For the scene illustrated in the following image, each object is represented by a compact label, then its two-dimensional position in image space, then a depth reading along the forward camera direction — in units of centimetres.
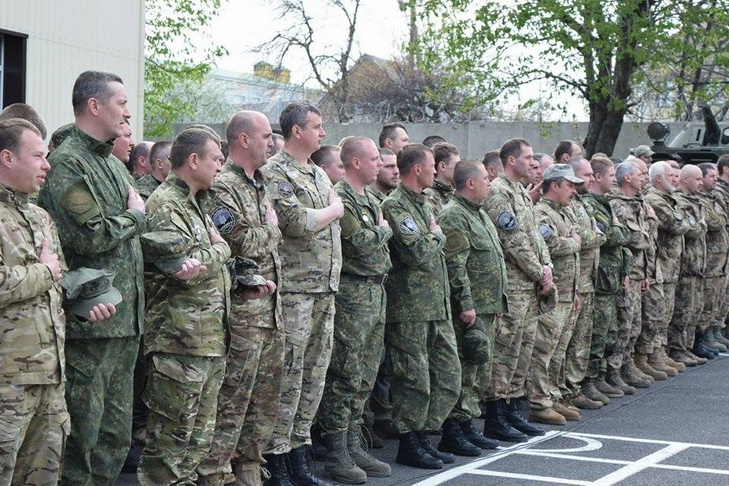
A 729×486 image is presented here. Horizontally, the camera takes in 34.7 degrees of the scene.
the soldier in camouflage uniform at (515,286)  858
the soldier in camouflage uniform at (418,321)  752
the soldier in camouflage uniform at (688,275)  1262
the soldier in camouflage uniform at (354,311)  714
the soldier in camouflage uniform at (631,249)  1080
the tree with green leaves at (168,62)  2869
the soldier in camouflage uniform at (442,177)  880
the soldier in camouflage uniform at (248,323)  612
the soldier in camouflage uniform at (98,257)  536
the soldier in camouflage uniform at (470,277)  803
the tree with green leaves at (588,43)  2222
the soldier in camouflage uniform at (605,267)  1030
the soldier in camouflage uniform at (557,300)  920
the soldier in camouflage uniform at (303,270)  656
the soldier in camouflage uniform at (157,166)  823
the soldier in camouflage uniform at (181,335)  567
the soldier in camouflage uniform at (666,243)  1180
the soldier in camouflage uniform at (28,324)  482
